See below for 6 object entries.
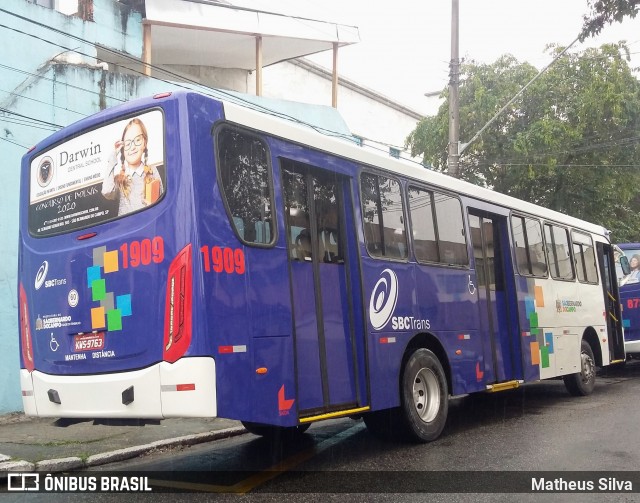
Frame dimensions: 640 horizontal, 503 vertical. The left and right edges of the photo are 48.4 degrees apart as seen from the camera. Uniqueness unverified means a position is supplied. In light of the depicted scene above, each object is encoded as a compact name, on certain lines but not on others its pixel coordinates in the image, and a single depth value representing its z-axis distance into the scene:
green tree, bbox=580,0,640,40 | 8.44
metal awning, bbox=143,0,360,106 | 14.67
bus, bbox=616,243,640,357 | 15.04
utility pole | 15.50
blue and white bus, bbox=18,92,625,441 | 5.41
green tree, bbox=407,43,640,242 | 17.92
